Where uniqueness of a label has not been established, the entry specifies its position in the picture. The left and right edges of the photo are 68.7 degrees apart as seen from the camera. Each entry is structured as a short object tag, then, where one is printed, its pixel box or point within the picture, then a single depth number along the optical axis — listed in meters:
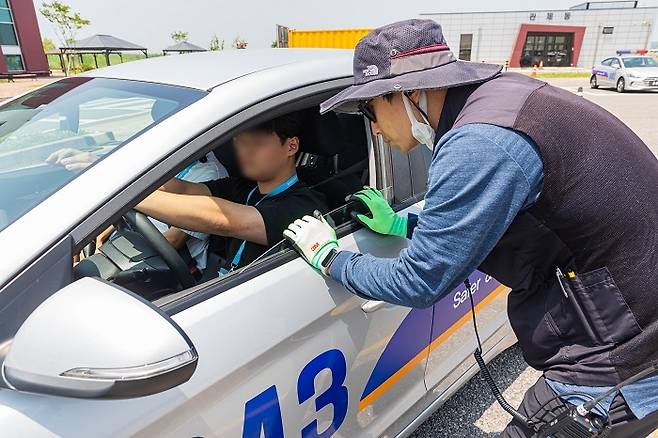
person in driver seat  1.53
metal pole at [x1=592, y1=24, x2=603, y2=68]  41.78
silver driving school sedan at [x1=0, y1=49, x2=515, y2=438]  0.82
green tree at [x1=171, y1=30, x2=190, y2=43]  52.84
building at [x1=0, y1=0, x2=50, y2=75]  24.56
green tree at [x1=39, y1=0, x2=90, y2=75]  27.16
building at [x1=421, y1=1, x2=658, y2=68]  41.78
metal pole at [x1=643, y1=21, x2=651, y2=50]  41.62
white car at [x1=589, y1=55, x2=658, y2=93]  17.33
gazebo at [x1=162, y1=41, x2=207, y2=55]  28.12
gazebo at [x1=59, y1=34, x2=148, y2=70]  24.31
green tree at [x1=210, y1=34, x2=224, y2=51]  48.18
